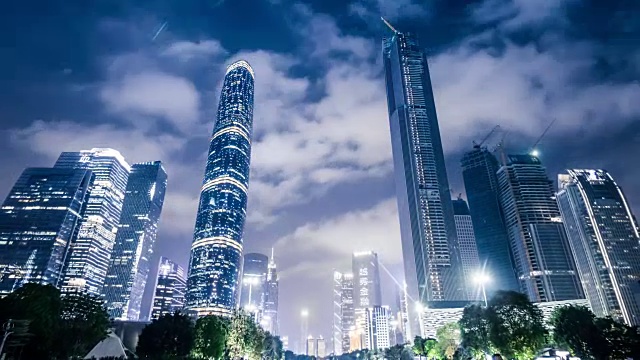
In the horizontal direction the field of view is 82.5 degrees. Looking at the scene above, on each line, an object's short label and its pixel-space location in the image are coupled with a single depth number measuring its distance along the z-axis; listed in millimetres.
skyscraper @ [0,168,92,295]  165625
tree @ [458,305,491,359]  67269
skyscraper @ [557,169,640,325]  189550
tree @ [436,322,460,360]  95975
